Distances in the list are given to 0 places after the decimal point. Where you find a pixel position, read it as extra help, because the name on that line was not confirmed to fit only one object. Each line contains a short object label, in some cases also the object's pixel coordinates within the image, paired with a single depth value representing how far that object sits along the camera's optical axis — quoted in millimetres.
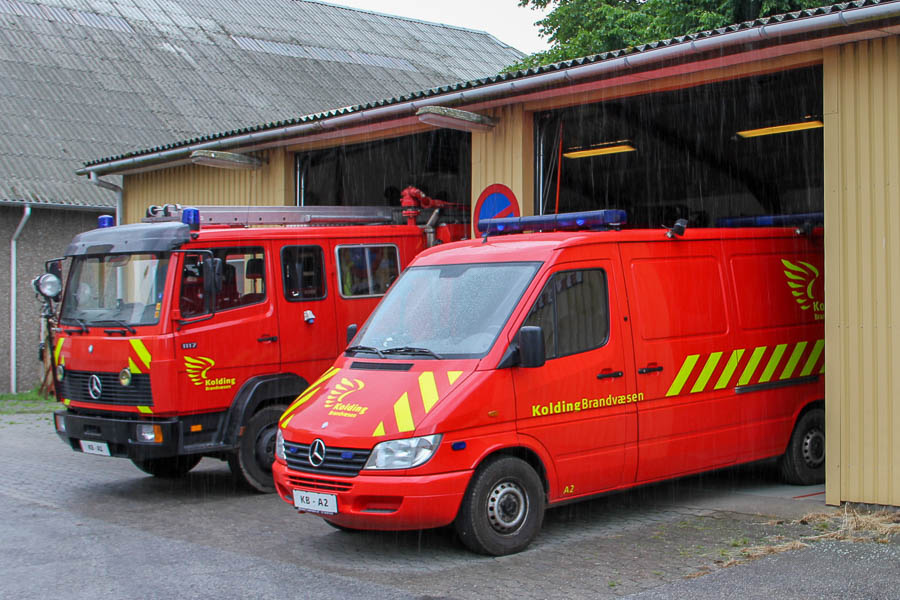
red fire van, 7043
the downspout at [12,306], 19734
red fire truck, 9430
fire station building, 8266
